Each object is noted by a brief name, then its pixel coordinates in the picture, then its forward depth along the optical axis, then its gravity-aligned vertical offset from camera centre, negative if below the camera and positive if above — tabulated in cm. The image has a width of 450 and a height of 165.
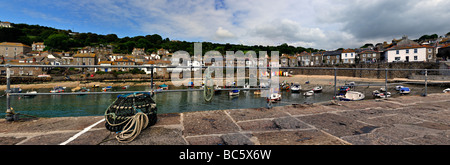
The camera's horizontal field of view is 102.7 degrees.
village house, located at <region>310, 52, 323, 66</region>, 7750 +897
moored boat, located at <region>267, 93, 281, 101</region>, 2864 -290
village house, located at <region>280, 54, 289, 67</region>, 7774 +835
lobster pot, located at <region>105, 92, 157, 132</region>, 251 -46
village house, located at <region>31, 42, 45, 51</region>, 10519 +1943
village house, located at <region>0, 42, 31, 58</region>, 8800 +1501
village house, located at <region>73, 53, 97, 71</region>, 7150 +822
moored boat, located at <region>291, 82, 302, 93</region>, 4066 -230
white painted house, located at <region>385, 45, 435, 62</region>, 5047 +744
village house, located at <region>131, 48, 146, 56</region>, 10506 +1608
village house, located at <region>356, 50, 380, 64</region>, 6450 +824
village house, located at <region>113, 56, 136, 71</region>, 7007 +719
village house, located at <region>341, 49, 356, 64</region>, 6794 +862
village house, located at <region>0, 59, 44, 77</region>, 6137 +253
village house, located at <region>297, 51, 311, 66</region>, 8105 +895
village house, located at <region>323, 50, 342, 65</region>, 7095 +891
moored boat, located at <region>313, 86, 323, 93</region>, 3952 -238
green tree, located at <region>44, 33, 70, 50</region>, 10812 +2192
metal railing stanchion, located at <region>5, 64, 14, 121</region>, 307 -52
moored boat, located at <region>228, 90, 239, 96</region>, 3653 -288
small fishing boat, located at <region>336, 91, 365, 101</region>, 2296 -223
